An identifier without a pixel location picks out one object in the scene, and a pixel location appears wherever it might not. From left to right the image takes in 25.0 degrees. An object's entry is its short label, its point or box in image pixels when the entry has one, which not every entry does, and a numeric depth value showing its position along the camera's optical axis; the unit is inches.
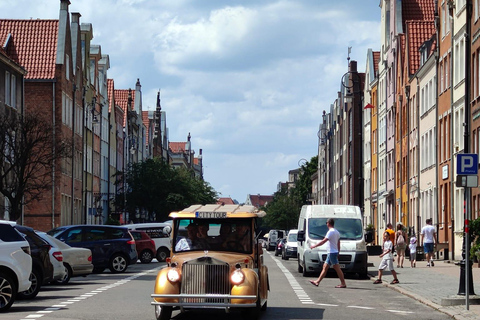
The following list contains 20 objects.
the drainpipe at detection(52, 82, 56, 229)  2514.8
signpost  764.6
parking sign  769.6
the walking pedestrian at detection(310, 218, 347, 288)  1081.4
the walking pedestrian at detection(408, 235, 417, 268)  1644.9
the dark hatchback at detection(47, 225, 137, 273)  1466.5
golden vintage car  643.5
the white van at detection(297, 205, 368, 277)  1307.8
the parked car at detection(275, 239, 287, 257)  2692.9
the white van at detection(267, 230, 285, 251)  3575.3
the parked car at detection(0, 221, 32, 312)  754.8
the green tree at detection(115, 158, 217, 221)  3597.4
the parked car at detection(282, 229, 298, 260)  2244.1
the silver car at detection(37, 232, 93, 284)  1178.3
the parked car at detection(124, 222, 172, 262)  2095.2
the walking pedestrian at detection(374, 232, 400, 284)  1122.7
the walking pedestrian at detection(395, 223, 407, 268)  1601.9
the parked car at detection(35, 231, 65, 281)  1066.1
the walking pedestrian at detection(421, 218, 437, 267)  1637.6
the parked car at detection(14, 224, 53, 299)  908.6
